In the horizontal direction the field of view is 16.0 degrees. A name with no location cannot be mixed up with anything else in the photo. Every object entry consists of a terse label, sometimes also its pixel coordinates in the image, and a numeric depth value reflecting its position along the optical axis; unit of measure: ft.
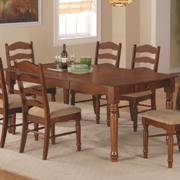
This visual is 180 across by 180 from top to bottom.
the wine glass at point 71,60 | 22.81
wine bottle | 22.40
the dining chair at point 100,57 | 24.43
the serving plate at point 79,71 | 21.55
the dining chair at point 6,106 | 20.61
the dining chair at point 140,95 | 22.55
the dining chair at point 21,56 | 24.73
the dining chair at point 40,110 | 19.15
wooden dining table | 19.01
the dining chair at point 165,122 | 18.43
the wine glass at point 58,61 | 22.61
